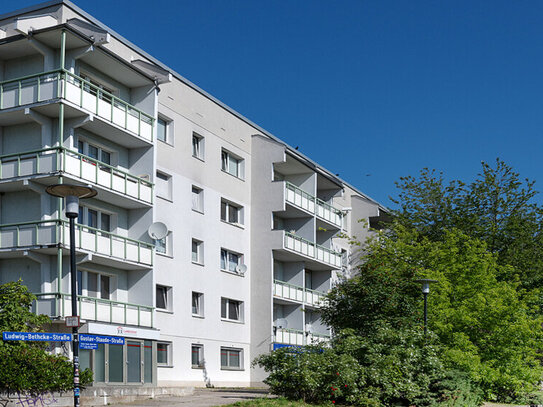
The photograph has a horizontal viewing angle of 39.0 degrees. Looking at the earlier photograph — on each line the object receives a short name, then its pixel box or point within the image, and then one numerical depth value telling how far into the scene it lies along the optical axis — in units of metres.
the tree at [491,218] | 45.50
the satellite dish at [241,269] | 39.11
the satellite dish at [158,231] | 29.47
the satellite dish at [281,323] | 40.97
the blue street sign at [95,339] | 16.81
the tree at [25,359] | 20.61
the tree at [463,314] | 30.19
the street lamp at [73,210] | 16.39
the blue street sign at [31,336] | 15.70
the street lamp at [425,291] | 28.56
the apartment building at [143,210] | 25.73
